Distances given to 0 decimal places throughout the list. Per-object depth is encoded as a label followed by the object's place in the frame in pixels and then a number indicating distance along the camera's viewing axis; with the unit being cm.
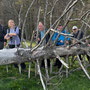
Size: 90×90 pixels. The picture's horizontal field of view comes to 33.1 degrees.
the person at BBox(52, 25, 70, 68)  510
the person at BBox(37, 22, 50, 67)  486
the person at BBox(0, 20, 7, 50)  524
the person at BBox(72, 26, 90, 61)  532
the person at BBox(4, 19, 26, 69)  465
